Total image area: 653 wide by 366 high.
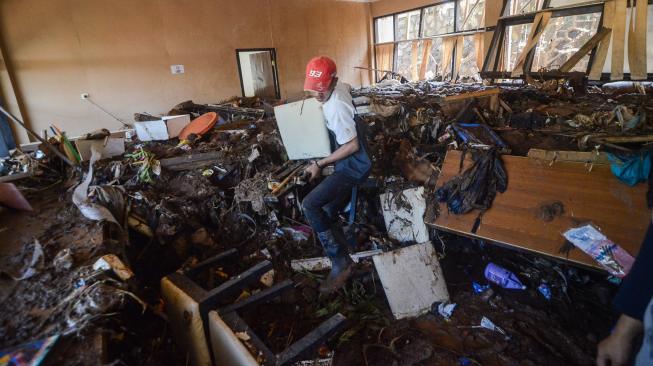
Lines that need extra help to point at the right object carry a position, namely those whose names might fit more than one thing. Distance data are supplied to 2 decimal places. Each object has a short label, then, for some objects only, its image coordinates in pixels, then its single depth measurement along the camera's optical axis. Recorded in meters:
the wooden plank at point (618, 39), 5.32
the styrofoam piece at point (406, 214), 3.12
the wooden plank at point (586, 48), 5.46
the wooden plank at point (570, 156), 2.50
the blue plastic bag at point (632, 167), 2.28
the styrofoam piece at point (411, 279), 2.52
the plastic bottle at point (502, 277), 2.58
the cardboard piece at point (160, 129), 4.68
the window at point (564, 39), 6.82
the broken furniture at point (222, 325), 1.58
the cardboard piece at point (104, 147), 3.82
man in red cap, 2.49
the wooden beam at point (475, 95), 4.14
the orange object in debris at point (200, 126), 4.66
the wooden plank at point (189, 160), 3.70
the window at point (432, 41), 9.51
